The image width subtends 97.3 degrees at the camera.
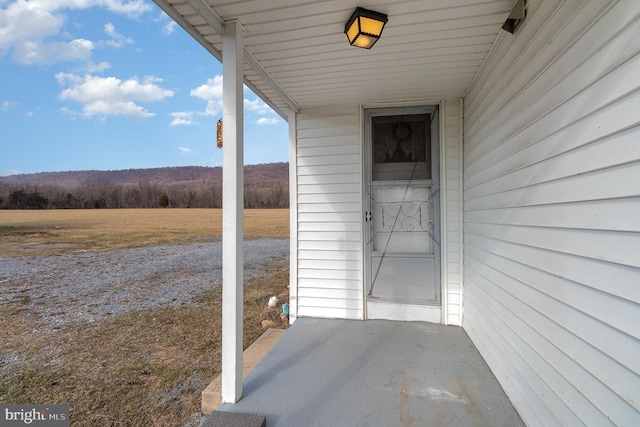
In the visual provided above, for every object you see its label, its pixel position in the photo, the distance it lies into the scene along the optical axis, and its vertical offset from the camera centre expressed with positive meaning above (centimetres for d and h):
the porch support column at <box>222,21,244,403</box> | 181 +1
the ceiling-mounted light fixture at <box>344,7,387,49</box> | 169 +116
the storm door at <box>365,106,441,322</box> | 316 +0
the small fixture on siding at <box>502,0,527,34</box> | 160 +116
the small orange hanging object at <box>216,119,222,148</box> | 189 +54
